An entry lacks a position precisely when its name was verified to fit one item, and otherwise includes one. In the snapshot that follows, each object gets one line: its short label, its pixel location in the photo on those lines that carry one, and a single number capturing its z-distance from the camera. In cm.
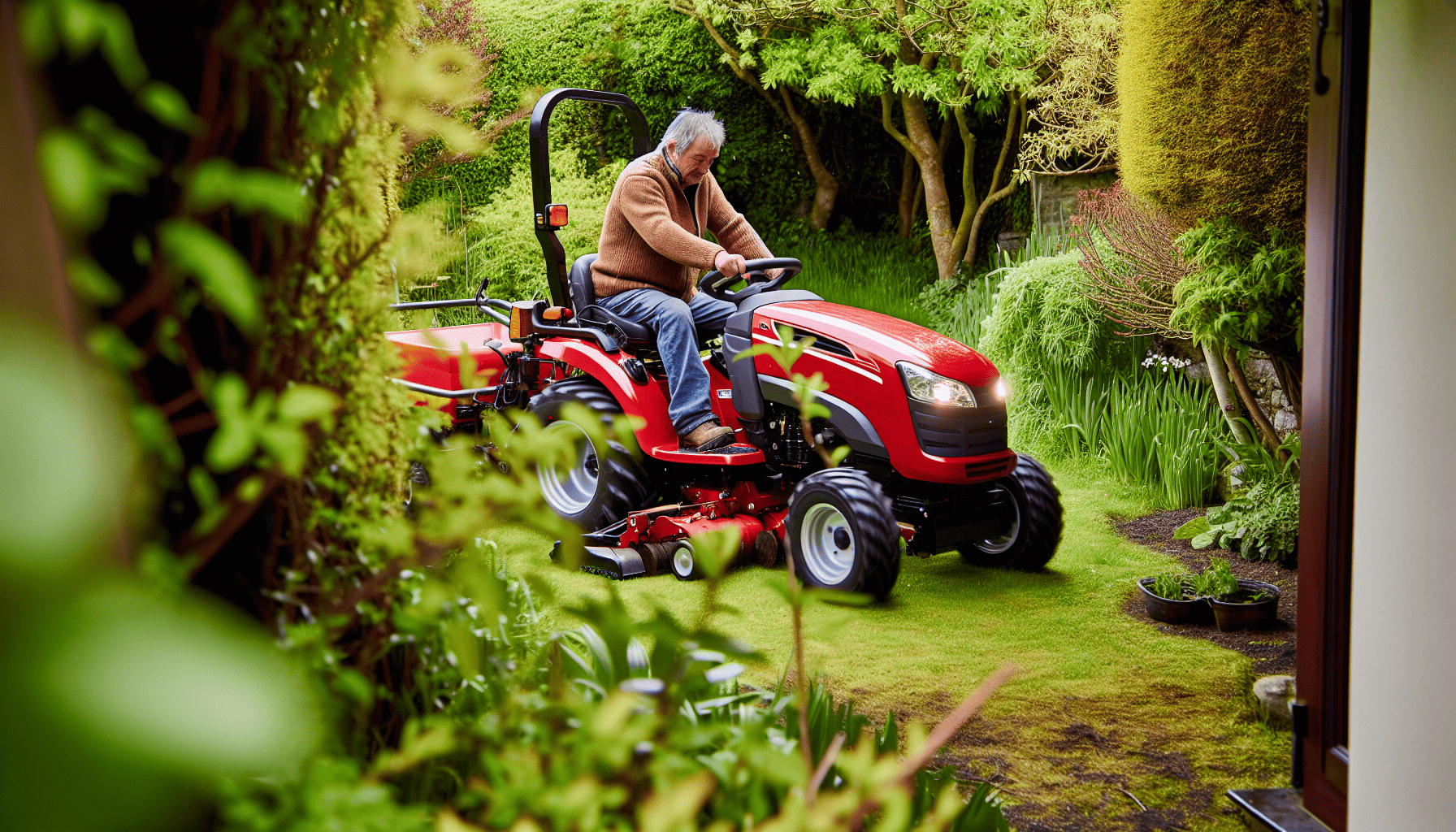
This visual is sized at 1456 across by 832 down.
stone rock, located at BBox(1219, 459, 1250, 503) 480
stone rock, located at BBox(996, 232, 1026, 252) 925
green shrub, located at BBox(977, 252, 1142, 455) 594
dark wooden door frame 206
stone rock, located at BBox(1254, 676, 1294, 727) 277
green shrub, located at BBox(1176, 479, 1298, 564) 419
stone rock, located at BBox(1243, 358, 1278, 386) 502
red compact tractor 367
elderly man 403
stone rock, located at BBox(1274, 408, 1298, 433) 472
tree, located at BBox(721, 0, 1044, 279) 805
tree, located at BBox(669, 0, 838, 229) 1033
